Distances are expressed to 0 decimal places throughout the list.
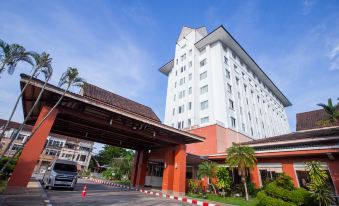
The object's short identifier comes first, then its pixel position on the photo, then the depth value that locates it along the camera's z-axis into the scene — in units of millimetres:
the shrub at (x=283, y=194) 8859
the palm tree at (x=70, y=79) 10125
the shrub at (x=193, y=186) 18709
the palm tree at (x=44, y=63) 8961
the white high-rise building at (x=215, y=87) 28703
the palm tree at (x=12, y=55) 8226
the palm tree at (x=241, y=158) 16847
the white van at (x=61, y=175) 13875
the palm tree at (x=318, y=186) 9250
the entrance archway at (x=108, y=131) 9984
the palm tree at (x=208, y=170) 17250
